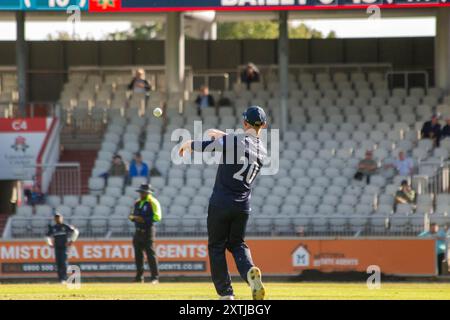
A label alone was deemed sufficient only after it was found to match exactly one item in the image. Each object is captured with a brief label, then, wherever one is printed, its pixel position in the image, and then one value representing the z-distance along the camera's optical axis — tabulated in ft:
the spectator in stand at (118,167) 103.51
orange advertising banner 92.07
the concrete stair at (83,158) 109.70
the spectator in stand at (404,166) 99.50
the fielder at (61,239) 86.12
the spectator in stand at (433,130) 103.04
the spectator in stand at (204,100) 111.75
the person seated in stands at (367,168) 100.07
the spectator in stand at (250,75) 116.06
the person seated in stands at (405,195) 96.02
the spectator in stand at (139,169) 102.39
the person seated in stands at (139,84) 113.60
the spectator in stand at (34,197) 101.14
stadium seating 94.84
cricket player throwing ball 45.24
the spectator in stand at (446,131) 102.89
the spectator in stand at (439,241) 91.20
